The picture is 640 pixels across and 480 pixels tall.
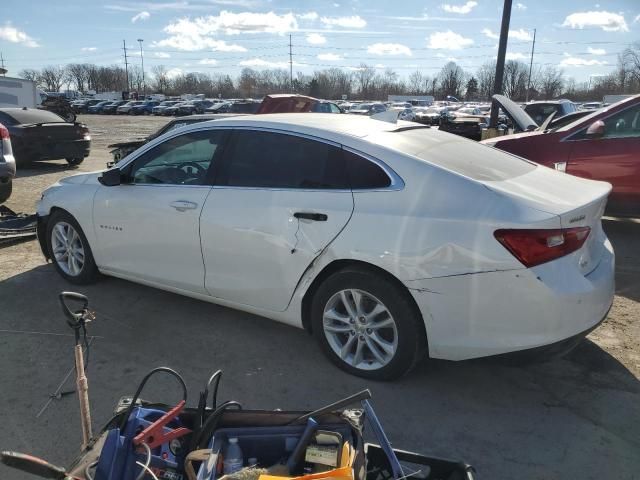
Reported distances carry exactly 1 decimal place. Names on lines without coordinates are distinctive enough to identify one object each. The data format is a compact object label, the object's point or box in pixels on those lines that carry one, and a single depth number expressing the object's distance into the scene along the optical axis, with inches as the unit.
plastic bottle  77.5
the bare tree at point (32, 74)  4186.0
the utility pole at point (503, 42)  423.8
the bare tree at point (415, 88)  4617.1
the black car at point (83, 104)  2343.8
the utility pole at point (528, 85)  3013.8
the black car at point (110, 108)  2185.0
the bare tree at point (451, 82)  4175.7
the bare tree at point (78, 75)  4773.6
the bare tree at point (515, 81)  3417.3
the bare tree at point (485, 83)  3837.4
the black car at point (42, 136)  471.8
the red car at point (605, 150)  235.0
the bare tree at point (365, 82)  4537.4
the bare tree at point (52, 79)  4699.8
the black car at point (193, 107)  1943.4
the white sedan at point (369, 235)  108.4
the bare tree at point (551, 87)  3577.8
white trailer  762.8
